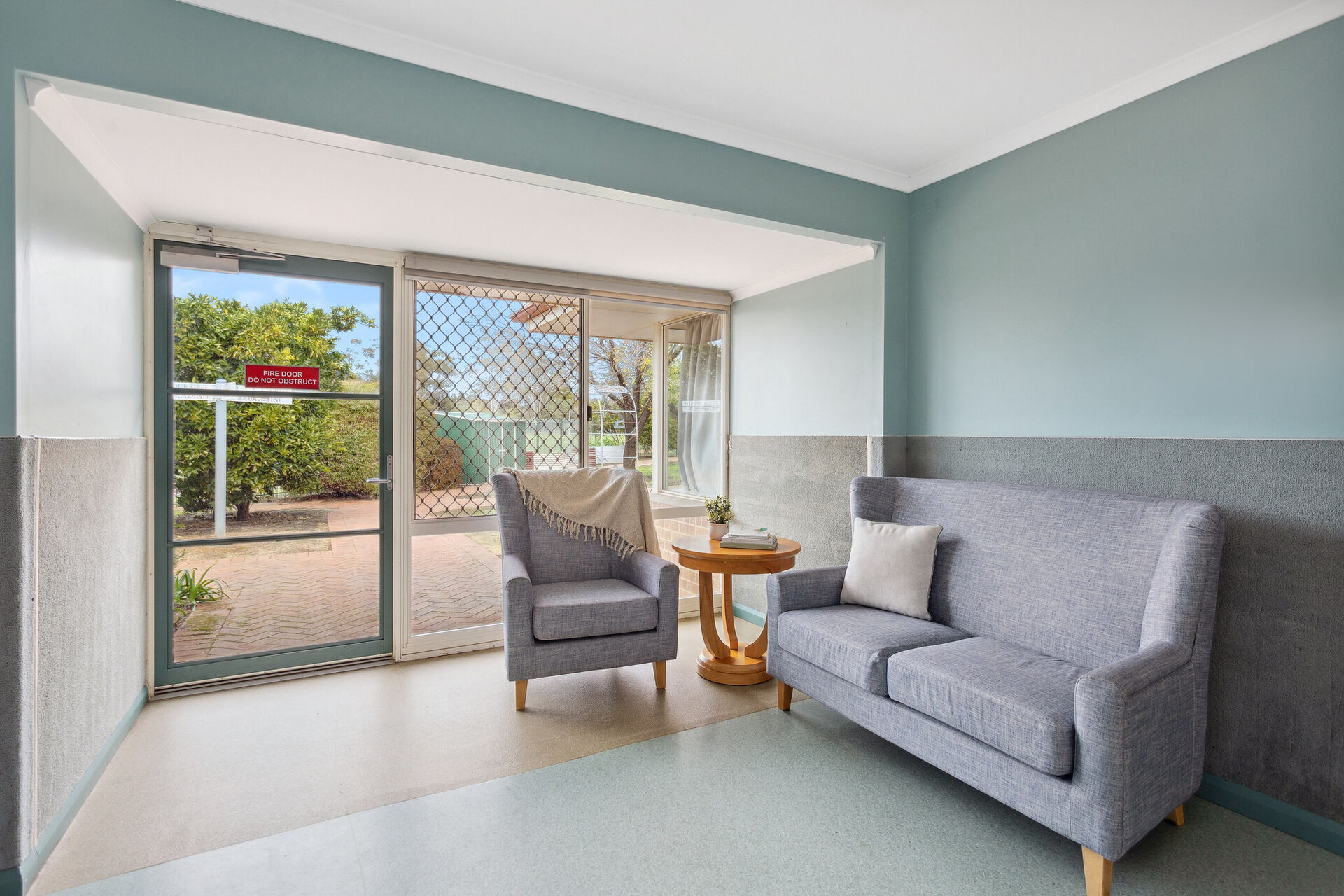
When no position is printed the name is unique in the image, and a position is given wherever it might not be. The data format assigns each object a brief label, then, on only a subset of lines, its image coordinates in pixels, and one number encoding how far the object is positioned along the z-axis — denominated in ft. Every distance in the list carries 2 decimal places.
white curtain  16.01
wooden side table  10.52
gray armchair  9.56
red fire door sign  11.29
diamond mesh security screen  12.73
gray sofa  5.87
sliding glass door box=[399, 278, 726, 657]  12.67
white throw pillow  9.13
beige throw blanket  11.57
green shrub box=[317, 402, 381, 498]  11.98
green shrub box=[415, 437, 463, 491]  12.69
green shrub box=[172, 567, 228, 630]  11.00
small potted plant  12.01
